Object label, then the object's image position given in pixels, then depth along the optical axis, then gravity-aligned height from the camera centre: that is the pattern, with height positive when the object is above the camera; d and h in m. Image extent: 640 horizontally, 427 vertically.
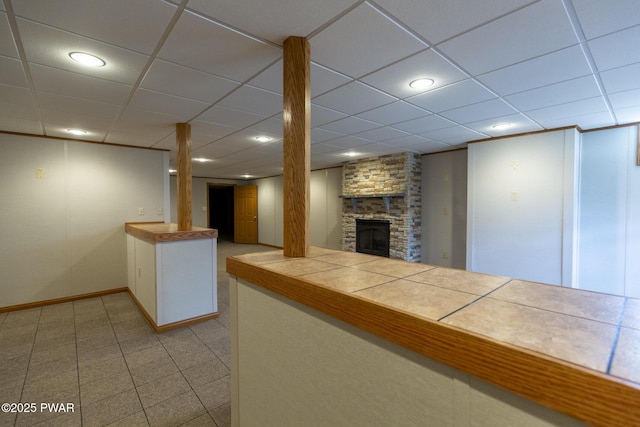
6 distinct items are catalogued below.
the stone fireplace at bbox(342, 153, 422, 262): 5.53 +0.32
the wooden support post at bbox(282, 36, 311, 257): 1.67 +0.39
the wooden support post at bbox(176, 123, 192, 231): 3.48 +0.42
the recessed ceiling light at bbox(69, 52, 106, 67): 1.89 +1.07
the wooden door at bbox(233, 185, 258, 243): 10.24 -0.12
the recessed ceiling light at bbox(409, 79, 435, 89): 2.31 +1.09
